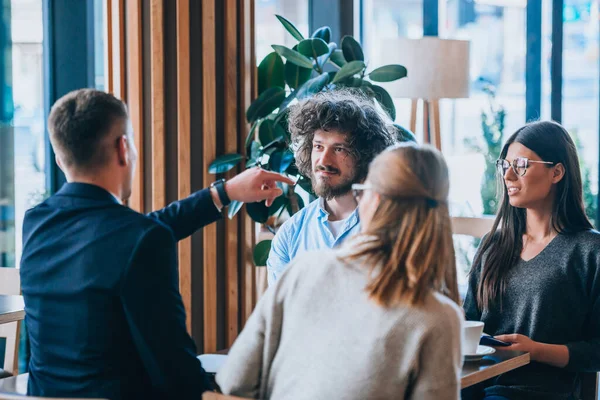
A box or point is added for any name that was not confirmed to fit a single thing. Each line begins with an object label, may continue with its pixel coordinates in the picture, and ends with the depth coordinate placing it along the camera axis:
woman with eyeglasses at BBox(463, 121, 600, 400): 3.96
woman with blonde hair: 2.49
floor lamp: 6.79
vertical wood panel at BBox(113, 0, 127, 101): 5.76
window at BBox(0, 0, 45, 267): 6.67
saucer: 3.45
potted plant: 5.84
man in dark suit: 2.68
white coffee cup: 3.46
